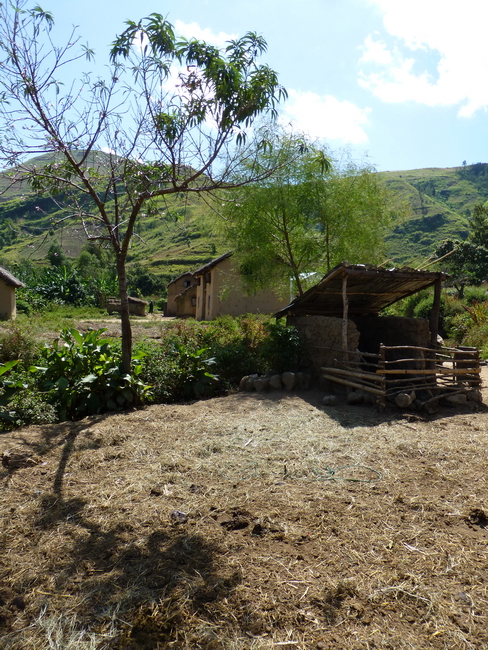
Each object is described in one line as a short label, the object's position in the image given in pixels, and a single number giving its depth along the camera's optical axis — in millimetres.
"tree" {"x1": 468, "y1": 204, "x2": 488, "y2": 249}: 30234
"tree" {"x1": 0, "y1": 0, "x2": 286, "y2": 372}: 4730
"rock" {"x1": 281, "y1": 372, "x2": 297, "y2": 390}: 8125
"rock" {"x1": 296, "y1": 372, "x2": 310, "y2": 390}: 8289
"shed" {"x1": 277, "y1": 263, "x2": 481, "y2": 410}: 7102
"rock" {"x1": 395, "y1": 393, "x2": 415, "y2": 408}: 6672
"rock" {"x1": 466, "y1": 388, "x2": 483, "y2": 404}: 7254
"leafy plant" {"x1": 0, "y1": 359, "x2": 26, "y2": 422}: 5049
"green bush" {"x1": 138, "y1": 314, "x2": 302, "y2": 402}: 7223
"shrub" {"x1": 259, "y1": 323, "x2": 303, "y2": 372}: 8695
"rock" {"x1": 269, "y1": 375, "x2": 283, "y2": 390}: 8086
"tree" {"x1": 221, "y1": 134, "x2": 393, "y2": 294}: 11320
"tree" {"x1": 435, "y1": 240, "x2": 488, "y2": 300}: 24828
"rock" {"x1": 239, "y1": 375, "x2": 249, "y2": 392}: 8115
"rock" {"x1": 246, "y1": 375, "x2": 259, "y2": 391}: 8070
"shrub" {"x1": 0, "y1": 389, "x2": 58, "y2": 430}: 5531
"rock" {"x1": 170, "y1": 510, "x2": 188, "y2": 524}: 3309
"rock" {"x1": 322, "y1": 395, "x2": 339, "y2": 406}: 7148
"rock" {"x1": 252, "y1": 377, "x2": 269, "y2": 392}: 8008
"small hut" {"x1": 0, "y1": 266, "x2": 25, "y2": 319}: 19594
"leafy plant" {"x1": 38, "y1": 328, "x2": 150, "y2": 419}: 6062
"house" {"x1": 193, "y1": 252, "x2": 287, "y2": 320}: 22516
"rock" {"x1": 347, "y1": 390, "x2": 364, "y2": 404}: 7129
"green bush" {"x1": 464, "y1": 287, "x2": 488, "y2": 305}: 19466
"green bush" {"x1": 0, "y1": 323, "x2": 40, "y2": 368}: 9039
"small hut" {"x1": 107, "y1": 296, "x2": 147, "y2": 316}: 27109
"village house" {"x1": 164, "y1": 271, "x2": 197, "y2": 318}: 30750
